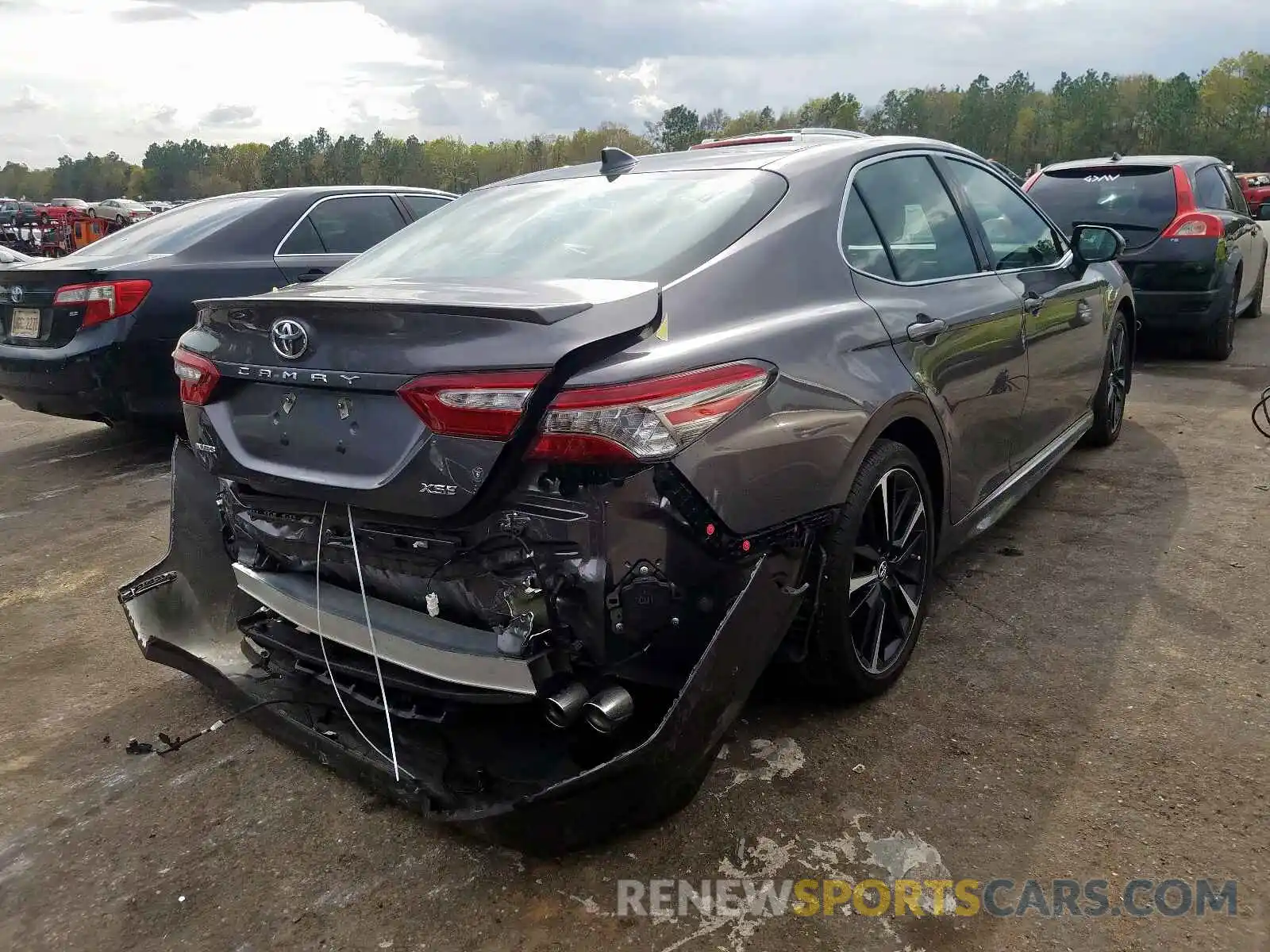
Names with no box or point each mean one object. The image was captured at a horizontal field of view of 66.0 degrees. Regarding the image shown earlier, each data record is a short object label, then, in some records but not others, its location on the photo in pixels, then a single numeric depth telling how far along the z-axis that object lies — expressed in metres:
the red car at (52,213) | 31.50
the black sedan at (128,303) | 5.68
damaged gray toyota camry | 2.09
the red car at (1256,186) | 31.78
